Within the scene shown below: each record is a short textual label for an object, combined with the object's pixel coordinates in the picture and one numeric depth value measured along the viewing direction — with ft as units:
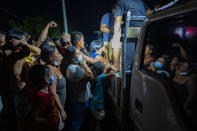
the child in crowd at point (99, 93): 8.52
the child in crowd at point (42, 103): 5.64
